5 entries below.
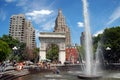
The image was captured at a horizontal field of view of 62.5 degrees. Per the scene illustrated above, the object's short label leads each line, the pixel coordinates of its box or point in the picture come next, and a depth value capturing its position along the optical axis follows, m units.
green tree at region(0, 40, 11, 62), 20.83
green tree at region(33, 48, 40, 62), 44.02
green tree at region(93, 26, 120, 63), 22.00
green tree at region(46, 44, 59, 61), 43.03
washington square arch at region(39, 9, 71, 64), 26.64
